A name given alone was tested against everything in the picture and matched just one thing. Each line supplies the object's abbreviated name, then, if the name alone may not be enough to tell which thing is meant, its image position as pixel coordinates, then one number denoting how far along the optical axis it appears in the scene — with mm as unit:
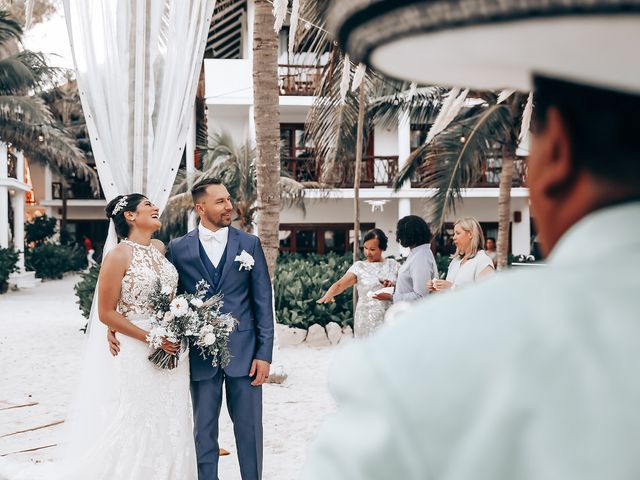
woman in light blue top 6305
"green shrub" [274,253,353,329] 12430
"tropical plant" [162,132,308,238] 16828
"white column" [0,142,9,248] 26359
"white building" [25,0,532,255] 22688
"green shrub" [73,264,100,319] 12922
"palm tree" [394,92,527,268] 13711
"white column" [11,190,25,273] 28844
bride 4770
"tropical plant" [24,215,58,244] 33656
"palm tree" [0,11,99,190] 21359
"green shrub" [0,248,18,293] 22781
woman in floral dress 7000
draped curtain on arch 5492
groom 4816
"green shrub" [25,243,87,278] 29750
